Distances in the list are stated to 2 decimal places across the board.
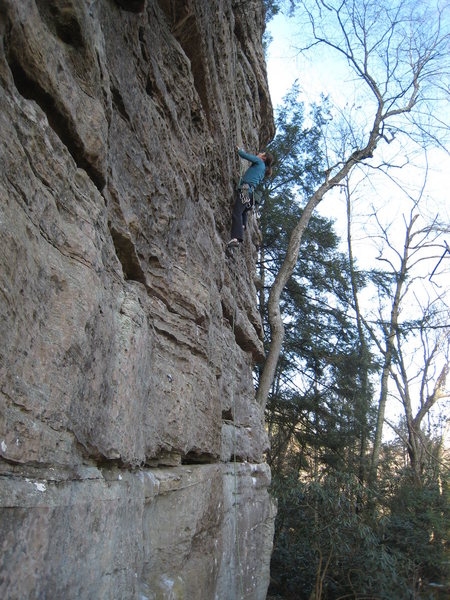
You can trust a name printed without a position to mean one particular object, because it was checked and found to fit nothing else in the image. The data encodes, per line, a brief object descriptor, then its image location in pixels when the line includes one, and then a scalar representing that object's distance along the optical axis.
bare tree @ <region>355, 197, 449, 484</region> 14.20
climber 7.34
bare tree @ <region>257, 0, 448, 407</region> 10.85
